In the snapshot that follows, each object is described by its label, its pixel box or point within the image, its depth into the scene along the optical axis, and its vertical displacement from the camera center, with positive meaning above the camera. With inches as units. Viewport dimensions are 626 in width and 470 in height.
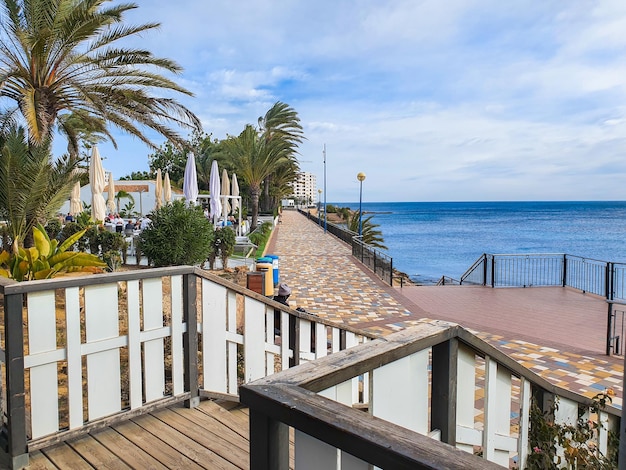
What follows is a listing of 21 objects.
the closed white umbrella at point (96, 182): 526.3 +35.3
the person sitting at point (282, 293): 272.6 -52.0
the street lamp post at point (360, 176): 905.5 +69.1
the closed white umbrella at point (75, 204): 622.0 +8.9
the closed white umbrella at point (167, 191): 855.1 +37.3
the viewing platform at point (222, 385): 46.6 -35.1
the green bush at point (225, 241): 487.5 -35.0
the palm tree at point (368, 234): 1360.7 -74.9
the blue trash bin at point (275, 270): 482.2 -66.1
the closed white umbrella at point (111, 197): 790.5 +24.1
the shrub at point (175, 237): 366.0 -22.6
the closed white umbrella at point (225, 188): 840.6 +41.5
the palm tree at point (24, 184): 298.8 +18.8
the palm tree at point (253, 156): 1119.6 +140.8
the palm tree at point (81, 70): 341.1 +124.3
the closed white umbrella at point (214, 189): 665.6 +31.9
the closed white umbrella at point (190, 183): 583.8 +36.0
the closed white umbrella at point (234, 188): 994.1 +50.4
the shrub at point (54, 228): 469.1 -19.2
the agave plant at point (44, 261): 232.7 -28.2
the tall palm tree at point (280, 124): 1325.0 +265.2
